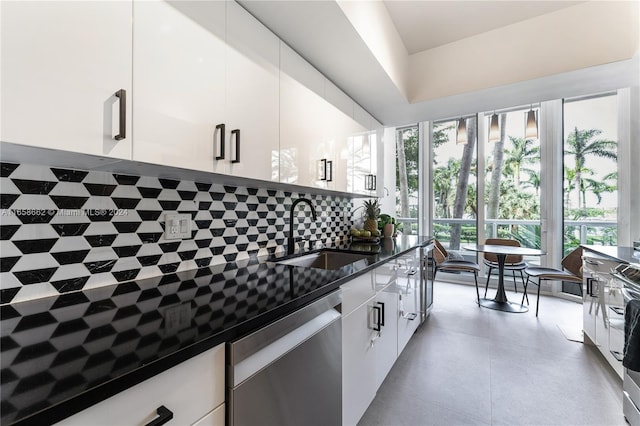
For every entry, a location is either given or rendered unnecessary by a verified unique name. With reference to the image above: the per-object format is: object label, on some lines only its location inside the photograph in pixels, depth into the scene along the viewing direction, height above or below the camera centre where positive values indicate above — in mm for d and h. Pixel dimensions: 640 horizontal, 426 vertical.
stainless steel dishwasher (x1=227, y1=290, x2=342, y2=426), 739 -505
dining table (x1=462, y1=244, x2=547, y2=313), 3207 -842
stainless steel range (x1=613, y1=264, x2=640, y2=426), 1344 -637
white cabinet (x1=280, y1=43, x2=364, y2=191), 1503 +546
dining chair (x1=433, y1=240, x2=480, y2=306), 3490 -649
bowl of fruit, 2576 -197
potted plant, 2971 -118
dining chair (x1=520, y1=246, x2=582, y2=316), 3021 -646
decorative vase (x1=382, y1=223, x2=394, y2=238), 2964 -162
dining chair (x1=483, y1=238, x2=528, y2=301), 3492 -604
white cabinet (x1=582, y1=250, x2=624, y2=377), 1772 -688
